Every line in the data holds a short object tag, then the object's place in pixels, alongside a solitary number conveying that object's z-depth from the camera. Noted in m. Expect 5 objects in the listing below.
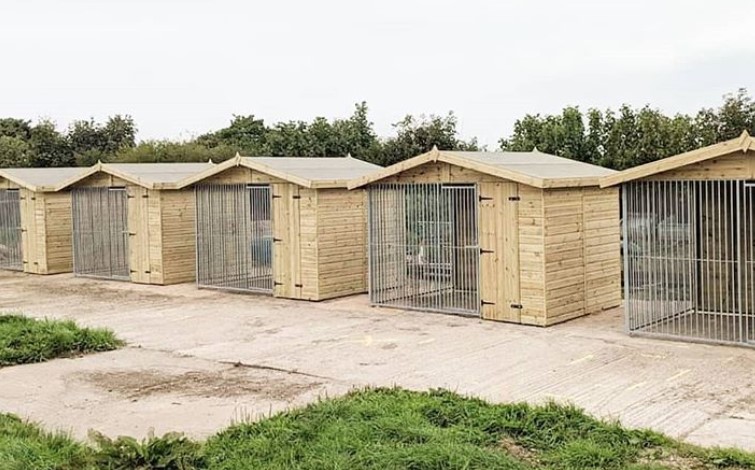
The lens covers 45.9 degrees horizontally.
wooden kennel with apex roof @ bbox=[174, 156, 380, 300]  16.25
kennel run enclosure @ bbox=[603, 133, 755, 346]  11.48
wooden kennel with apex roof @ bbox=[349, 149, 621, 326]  13.13
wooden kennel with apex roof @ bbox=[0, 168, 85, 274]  21.73
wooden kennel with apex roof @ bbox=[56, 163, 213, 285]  19.05
